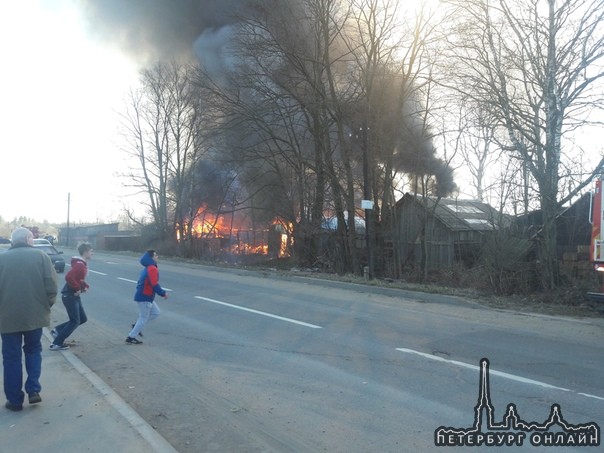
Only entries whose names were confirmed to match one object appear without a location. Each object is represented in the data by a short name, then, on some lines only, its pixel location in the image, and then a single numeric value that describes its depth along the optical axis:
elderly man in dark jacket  4.30
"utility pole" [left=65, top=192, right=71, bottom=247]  64.94
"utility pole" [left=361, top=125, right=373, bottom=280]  15.85
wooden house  21.45
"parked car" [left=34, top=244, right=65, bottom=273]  19.62
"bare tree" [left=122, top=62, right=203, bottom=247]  35.16
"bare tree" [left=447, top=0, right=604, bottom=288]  11.40
